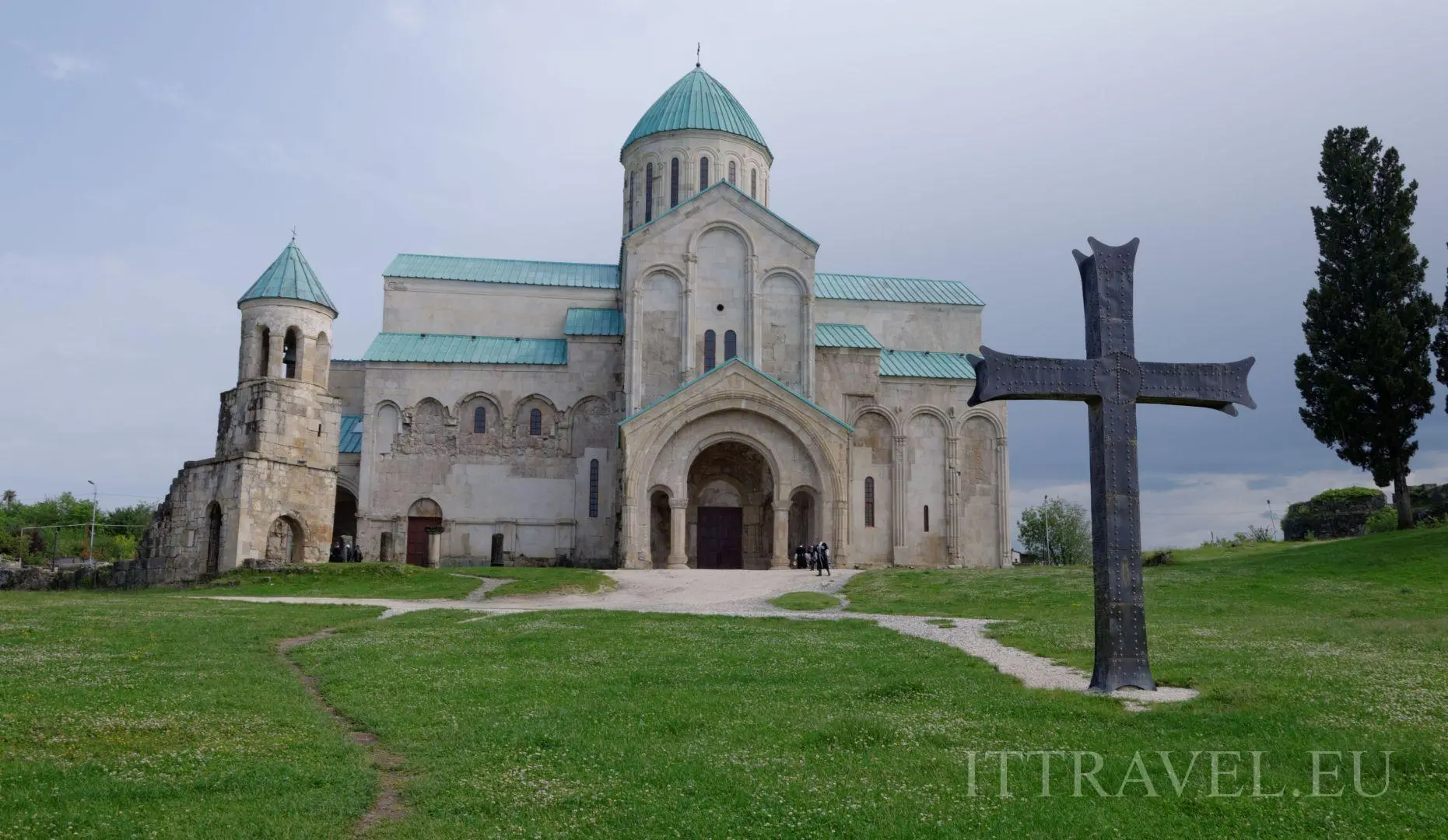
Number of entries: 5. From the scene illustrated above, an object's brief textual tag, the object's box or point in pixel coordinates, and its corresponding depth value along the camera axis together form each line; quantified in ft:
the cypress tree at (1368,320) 102.37
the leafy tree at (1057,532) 226.79
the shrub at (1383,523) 111.14
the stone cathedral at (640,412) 108.88
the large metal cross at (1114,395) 36.68
